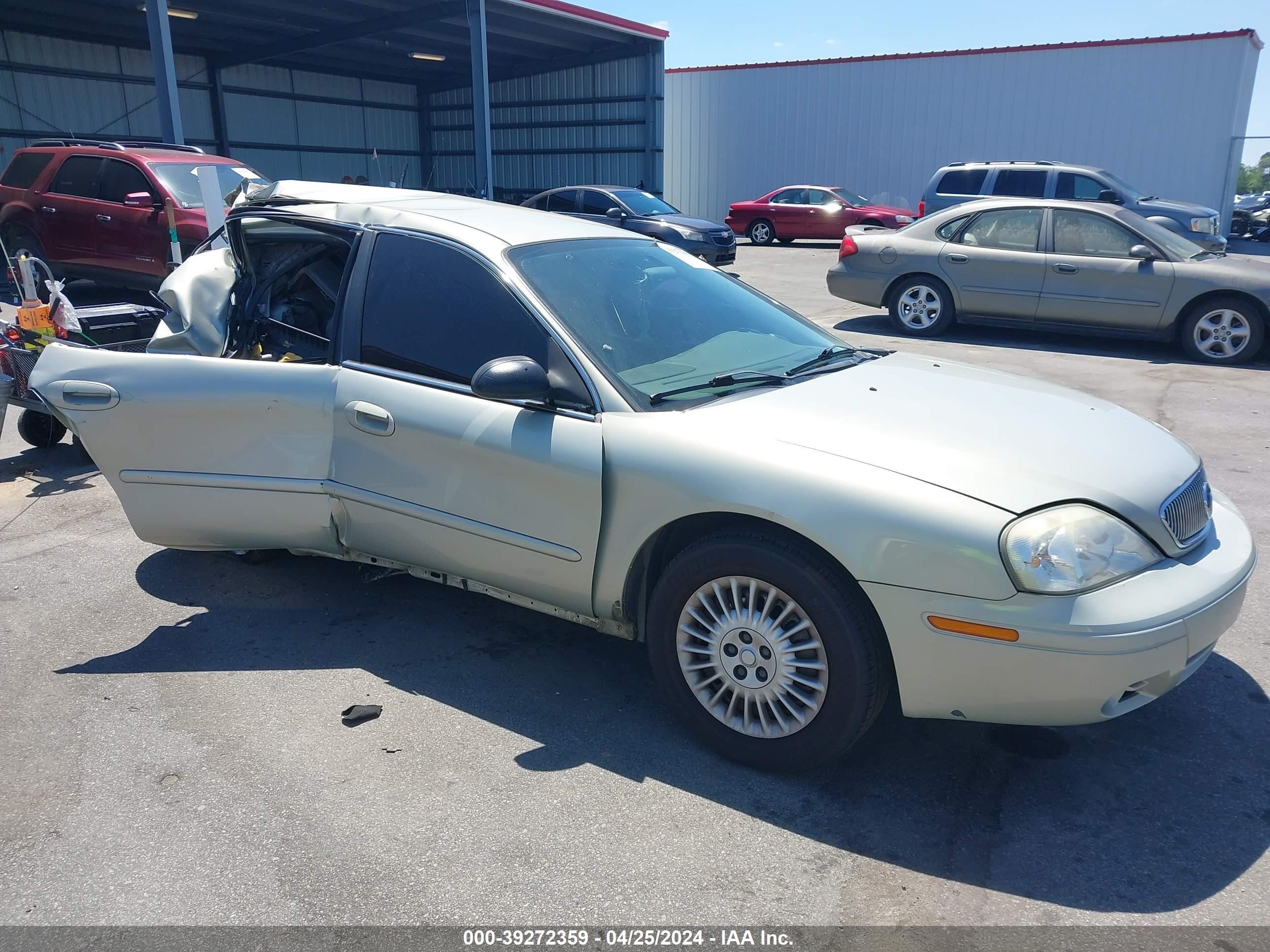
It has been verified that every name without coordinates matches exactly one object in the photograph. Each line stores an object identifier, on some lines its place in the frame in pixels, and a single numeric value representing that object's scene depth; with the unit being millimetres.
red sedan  22969
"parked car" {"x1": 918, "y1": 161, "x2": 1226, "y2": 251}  15688
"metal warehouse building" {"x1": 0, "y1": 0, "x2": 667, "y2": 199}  20875
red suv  11164
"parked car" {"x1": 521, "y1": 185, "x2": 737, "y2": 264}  17203
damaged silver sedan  2695
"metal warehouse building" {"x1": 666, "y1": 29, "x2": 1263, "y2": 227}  22797
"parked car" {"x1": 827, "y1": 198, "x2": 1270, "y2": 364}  9453
